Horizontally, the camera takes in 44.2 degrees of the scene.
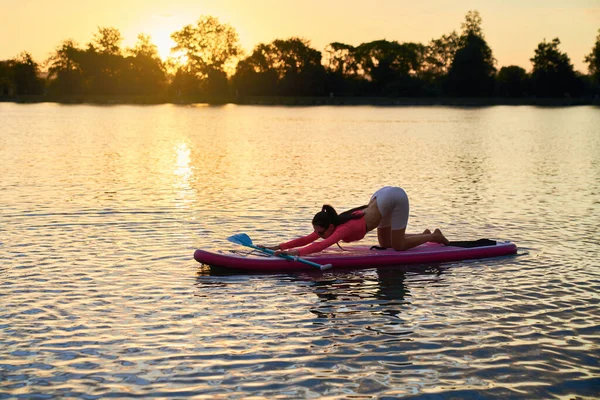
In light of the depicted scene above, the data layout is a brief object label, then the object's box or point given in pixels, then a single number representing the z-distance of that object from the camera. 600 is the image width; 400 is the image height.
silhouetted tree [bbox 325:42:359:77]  154.38
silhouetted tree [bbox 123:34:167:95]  149.38
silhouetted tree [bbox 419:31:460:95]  167.12
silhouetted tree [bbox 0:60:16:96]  151.50
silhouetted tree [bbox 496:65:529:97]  140.75
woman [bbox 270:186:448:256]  11.62
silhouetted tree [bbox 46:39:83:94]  149.00
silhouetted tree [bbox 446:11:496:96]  138.50
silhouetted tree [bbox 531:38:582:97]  137.75
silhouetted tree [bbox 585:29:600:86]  148.38
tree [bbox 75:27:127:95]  148.88
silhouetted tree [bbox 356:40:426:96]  140.00
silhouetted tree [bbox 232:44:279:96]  143.75
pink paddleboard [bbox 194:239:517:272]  11.66
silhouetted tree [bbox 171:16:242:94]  151.62
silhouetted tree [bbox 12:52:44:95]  147.25
